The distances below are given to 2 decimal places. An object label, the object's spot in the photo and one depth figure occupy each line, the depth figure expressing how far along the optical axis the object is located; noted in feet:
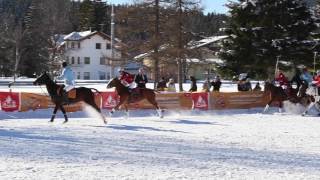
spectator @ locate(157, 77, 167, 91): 119.11
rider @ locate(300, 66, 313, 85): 96.08
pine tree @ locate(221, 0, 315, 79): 147.02
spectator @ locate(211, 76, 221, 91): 113.09
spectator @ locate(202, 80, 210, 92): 113.39
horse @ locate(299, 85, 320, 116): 90.43
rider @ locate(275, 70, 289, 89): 94.80
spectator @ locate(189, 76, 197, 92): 115.14
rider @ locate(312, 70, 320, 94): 91.09
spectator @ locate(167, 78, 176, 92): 118.51
